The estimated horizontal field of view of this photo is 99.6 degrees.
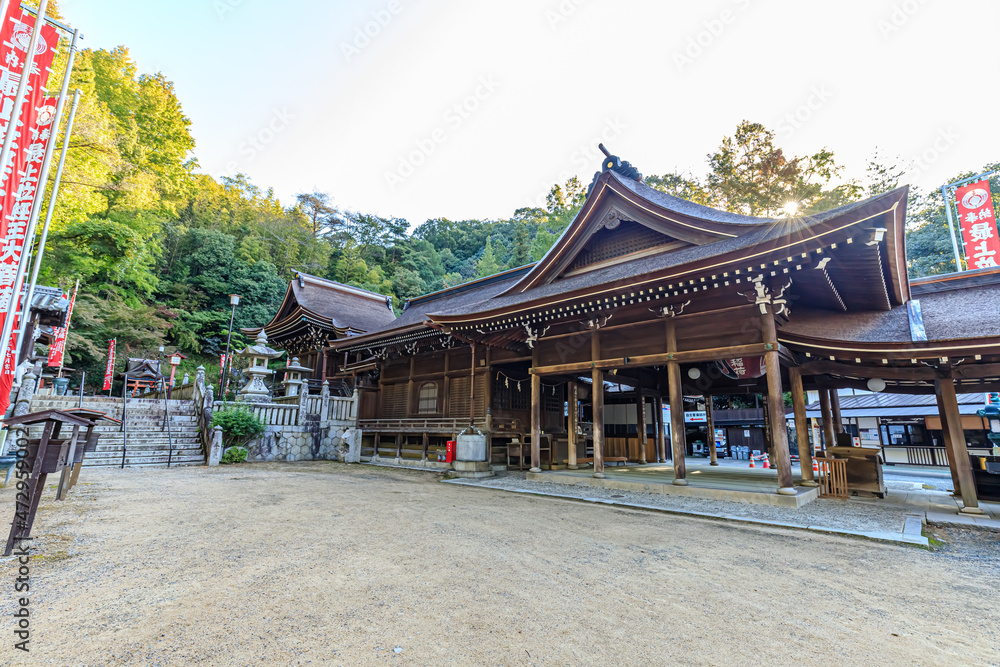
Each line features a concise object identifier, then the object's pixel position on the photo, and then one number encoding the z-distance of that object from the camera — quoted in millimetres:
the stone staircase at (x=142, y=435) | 11398
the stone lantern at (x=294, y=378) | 15664
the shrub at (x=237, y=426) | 13188
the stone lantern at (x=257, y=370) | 14641
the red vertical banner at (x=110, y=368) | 21938
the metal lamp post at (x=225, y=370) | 17030
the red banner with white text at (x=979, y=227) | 14031
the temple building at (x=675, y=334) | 6770
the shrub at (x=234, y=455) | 12773
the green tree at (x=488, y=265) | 39812
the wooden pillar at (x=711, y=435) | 15039
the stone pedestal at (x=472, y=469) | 11023
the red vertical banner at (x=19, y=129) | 5031
